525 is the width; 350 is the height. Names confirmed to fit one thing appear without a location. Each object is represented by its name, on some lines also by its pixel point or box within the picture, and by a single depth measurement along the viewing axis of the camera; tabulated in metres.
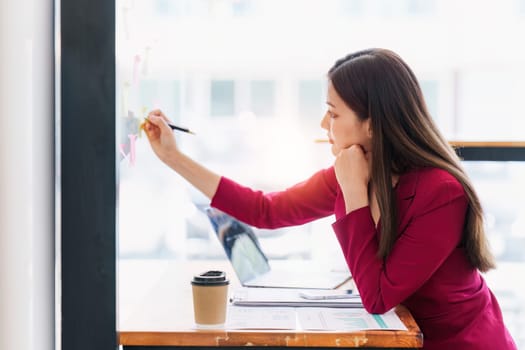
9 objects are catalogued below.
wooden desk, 2.70
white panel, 2.42
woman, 2.92
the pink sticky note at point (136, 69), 3.22
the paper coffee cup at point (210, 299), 2.72
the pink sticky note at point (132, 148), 3.12
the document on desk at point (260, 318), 2.75
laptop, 3.25
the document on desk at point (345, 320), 2.76
